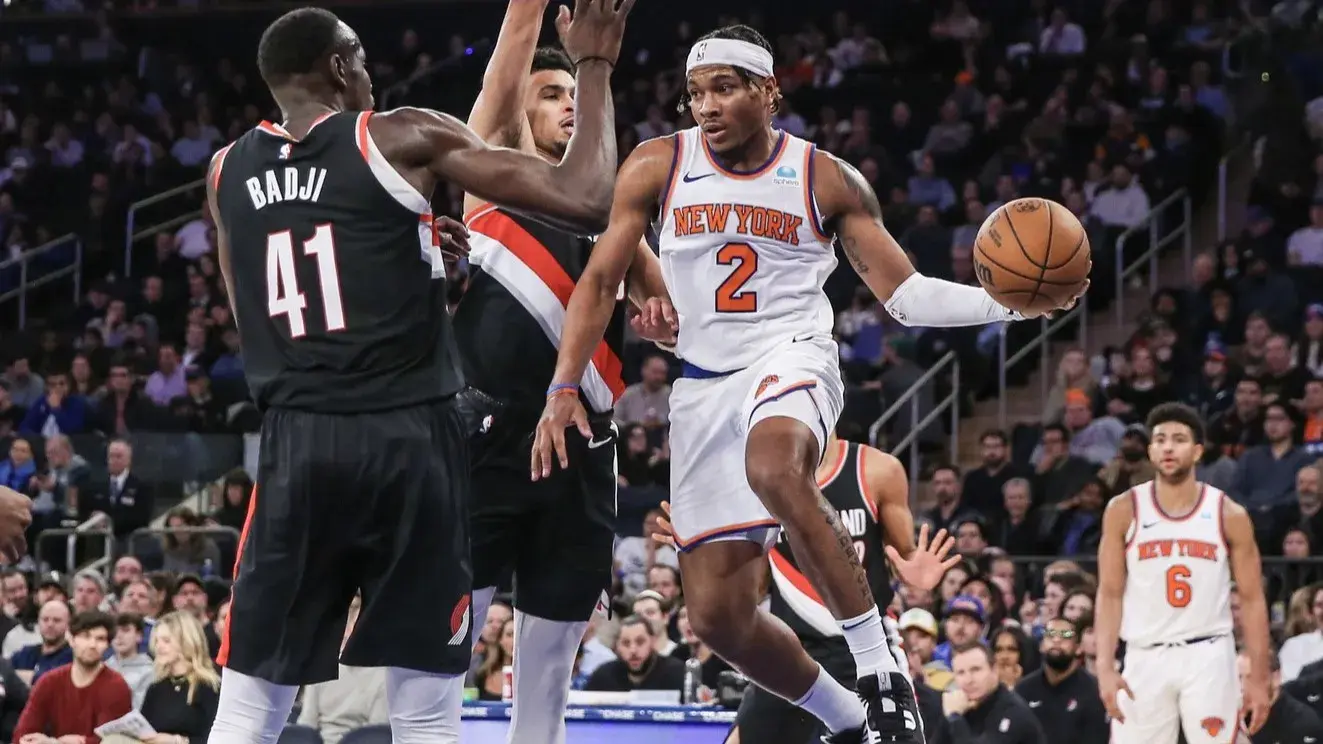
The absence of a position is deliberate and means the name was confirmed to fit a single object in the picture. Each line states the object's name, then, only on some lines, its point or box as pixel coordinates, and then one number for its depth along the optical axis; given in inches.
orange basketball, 233.8
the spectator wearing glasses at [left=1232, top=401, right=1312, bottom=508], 539.2
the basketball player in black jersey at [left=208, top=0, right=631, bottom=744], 187.9
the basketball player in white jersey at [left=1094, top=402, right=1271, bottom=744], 381.1
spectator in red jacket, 431.2
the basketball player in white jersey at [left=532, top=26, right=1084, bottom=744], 244.8
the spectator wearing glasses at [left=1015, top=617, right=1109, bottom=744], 421.7
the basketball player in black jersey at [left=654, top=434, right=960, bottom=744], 293.7
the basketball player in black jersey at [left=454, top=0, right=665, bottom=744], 238.7
